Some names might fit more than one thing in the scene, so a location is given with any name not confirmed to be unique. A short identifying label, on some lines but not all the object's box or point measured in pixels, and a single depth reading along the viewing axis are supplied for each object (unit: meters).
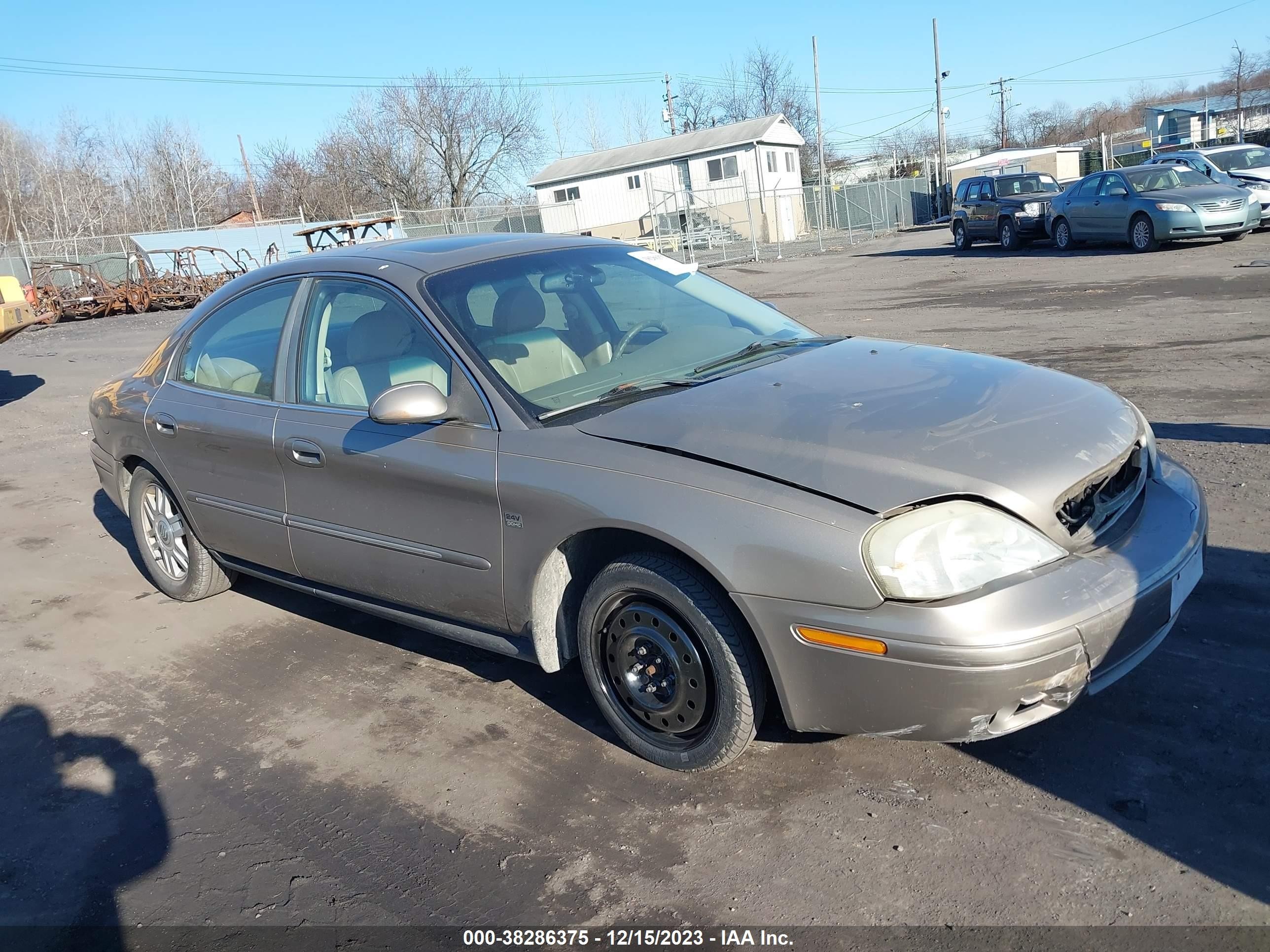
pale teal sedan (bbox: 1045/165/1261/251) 17.56
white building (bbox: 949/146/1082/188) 51.00
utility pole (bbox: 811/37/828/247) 51.46
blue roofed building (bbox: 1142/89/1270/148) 57.41
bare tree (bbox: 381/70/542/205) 62.69
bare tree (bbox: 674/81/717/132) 76.62
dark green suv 22.27
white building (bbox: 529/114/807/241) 45.81
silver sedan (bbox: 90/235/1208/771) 2.66
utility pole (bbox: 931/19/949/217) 47.59
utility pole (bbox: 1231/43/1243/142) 57.73
